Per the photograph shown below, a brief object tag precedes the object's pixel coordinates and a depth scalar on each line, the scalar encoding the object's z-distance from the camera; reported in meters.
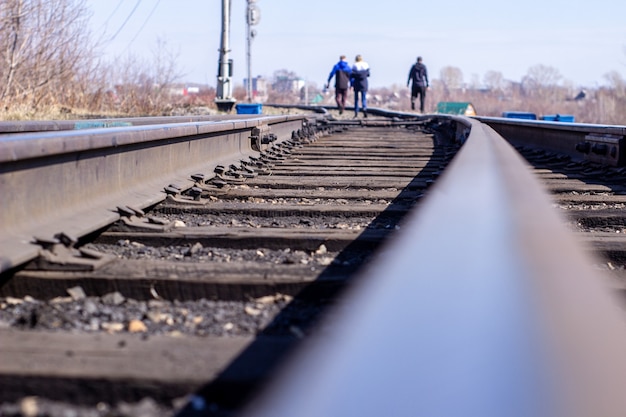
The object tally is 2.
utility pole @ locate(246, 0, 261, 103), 32.78
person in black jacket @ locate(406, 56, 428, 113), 26.36
